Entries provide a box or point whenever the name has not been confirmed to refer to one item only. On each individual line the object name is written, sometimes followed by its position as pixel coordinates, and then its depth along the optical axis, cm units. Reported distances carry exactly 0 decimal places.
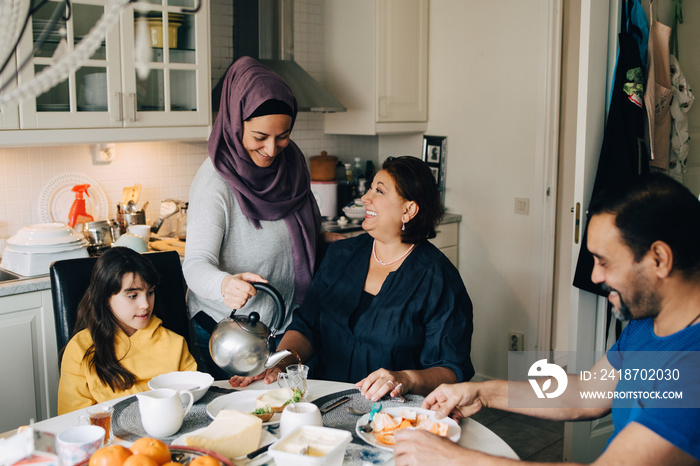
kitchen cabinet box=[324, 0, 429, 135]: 362
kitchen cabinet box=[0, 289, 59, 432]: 241
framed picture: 386
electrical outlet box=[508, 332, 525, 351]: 363
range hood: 337
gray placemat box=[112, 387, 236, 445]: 142
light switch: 352
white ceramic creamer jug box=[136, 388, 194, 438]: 138
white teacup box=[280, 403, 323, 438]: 135
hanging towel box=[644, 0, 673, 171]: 256
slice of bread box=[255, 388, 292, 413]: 151
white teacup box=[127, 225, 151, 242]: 291
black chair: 194
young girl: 183
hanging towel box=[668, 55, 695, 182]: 280
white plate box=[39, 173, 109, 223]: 291
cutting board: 288
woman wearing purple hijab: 199
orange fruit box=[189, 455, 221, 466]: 113
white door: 245
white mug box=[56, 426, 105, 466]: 120
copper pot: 377
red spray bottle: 293
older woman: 191
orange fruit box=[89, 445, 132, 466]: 112
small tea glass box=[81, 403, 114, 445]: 137
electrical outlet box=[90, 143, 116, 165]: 302
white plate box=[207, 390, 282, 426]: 150
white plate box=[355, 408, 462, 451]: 137
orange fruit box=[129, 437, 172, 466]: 115
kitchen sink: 247
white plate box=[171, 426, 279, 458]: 136
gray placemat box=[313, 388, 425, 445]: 146
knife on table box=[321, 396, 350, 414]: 153
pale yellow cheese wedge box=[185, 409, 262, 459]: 130
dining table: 136
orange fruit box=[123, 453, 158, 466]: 110
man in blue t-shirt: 116
